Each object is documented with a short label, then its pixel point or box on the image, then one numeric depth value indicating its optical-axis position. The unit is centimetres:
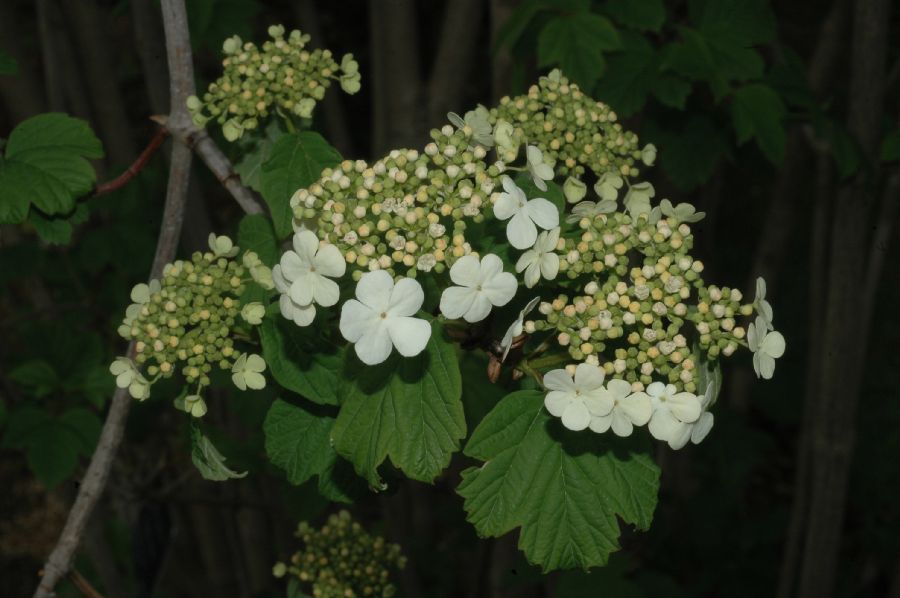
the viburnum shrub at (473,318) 64
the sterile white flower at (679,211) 67
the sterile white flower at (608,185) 70
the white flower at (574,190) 70
